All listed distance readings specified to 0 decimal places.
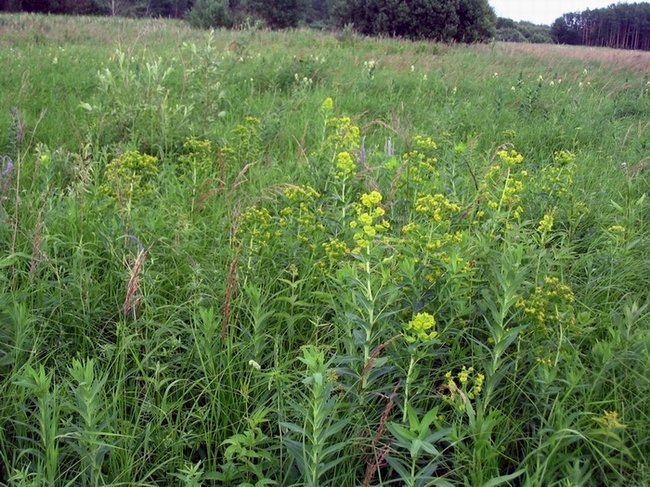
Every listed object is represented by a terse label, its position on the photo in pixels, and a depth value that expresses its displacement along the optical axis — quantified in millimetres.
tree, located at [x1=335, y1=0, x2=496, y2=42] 23578
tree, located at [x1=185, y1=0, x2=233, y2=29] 23500
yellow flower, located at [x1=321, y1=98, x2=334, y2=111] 3283
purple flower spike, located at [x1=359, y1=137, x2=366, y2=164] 3422
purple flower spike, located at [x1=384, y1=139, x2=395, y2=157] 3616
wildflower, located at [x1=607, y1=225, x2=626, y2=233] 2540
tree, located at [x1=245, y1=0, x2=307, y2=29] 34781
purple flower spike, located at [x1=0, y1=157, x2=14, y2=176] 2691
